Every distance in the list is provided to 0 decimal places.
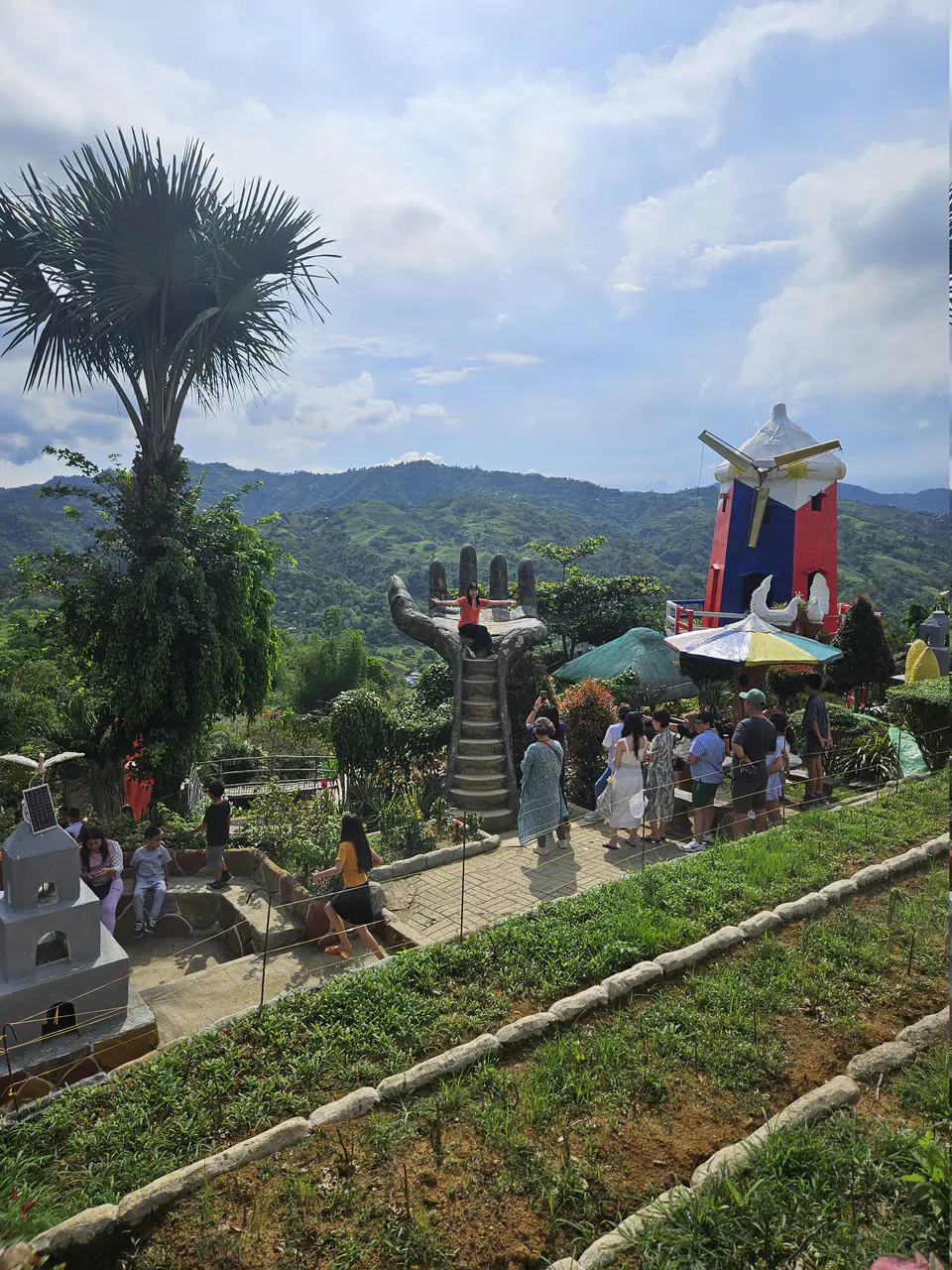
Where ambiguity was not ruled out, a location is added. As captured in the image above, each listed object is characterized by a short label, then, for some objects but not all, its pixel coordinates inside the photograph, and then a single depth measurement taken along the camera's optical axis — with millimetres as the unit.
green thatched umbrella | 15312
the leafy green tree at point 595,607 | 23422
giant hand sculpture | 10406
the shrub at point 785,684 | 15938
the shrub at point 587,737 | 10430
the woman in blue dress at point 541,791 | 8492
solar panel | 5785
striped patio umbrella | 9883
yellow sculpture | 14273
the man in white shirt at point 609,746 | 8562
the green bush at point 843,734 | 9977
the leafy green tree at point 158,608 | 10602
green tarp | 9711
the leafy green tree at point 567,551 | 27688
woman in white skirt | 8242
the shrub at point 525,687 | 12078
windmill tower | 23047
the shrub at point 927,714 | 10188
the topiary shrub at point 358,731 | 10719
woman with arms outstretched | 12633
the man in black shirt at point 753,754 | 7727
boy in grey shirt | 7773
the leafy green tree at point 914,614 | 26669
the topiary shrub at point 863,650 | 16422
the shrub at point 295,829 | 8250
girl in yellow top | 6352
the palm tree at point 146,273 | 11023
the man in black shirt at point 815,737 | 8859
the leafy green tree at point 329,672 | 31344
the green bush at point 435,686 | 13805
